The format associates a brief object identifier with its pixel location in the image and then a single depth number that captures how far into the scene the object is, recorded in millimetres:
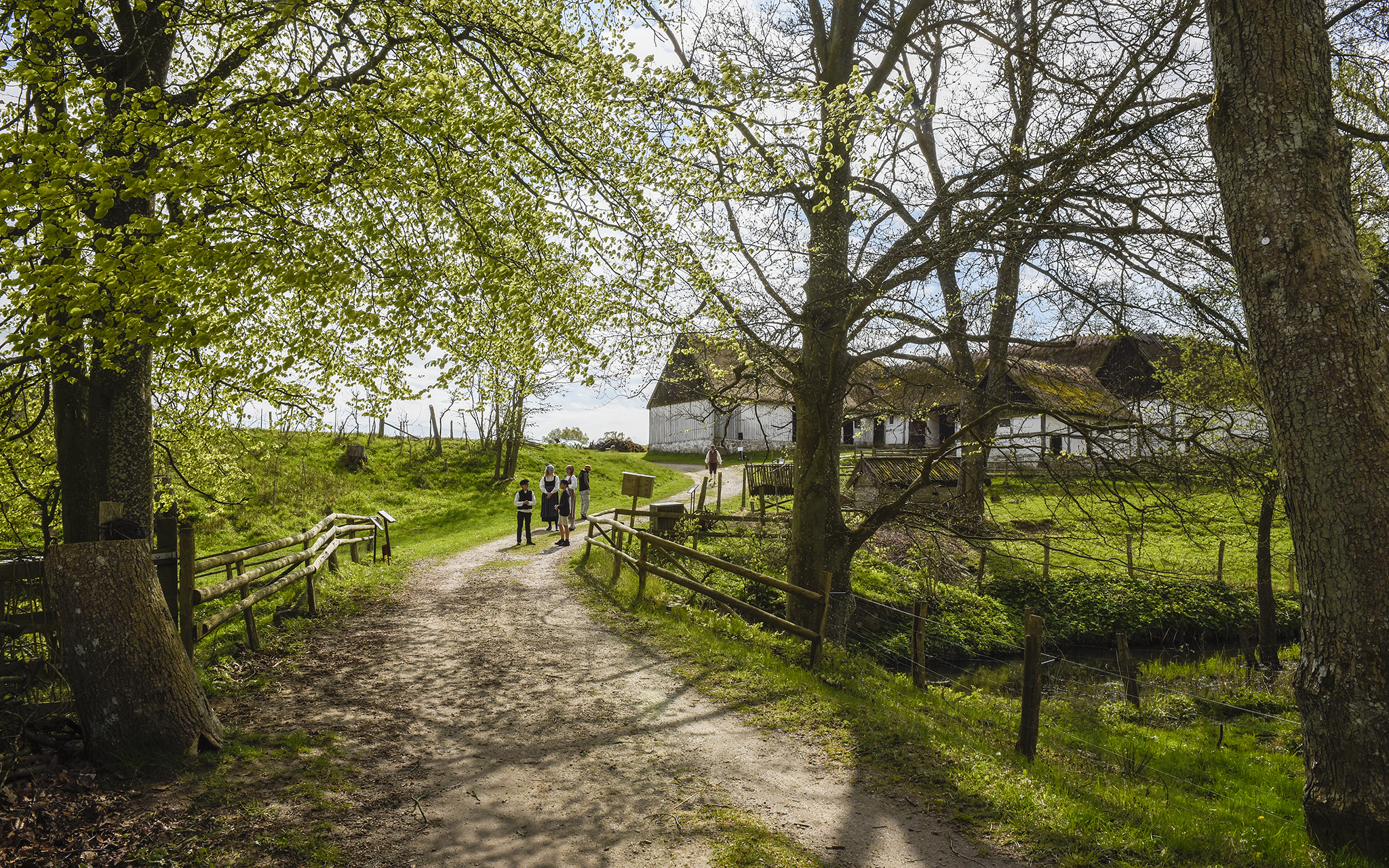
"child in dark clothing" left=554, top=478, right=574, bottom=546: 18141
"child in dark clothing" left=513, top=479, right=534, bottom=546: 17719
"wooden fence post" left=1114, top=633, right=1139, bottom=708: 10977
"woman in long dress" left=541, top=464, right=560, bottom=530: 18359
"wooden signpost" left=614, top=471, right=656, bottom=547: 15141
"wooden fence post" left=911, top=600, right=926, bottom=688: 9148
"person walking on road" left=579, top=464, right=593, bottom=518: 20409
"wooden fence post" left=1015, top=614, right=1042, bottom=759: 6168
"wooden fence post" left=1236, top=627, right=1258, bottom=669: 13172
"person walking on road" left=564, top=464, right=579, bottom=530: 19078
